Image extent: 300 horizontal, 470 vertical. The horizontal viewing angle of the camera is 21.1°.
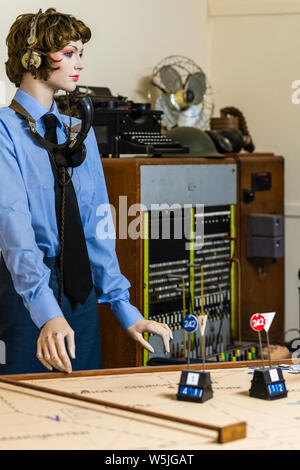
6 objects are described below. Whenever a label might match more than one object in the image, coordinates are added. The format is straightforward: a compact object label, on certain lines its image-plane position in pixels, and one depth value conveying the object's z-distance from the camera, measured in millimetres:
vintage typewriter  3711
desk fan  4523
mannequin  2119
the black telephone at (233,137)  4359
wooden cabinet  3578
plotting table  1500
